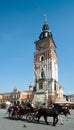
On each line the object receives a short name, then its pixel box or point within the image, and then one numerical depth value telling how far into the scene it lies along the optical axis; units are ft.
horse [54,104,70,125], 25.20
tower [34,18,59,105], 100.03
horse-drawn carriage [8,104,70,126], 23.03
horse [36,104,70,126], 22.66
